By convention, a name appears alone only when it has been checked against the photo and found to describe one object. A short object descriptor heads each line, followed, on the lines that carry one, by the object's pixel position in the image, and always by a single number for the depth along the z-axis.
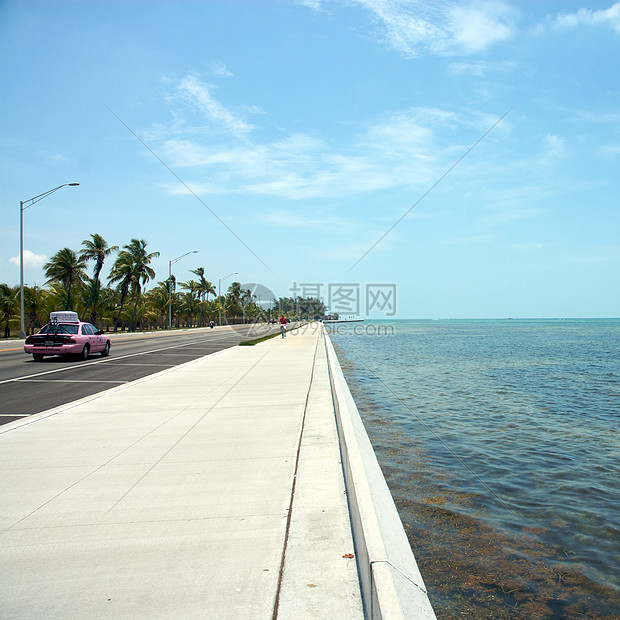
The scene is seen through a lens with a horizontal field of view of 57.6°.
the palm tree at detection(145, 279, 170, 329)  94.50
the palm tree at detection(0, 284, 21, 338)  63.47
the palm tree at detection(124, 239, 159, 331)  77.25
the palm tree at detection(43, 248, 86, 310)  65.50
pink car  21.64
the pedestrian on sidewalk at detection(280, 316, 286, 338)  40.67
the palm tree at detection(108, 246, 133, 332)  75.06
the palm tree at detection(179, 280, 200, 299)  118.92
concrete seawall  3.28
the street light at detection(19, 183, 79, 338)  37.06
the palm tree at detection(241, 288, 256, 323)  149.75
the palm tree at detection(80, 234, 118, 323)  67.94
